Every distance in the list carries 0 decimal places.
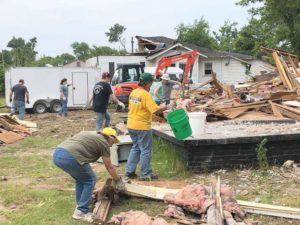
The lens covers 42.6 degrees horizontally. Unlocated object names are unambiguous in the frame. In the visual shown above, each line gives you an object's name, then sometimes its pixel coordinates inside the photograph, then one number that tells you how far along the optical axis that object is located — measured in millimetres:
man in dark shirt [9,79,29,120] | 14870
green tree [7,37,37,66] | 59104
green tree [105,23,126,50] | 77459
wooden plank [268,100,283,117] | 9176
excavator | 20032
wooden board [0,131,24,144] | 11338
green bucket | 6326
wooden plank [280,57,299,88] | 11612
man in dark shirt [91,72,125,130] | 9369
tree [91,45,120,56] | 65794
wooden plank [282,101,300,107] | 9415
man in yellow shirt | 6236
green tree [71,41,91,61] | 78905
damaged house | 30029
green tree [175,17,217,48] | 50563
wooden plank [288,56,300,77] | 13364
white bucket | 7092
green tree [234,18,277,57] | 30220
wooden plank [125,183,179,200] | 5447
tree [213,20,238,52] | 59065
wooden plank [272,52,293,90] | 11741
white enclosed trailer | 20269
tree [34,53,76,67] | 66758
